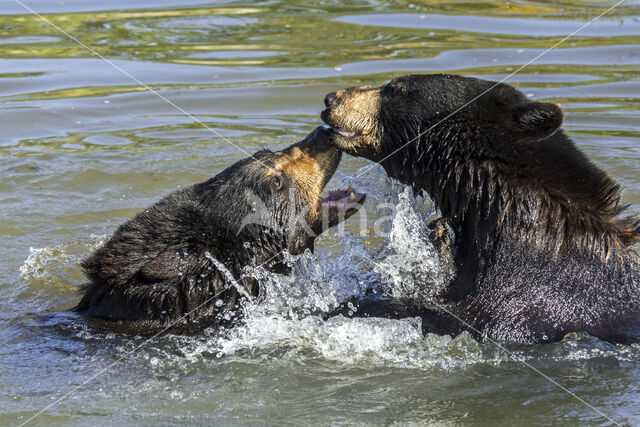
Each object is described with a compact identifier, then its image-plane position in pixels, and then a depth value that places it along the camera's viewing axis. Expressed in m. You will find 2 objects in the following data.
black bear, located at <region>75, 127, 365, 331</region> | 11.78
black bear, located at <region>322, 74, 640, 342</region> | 11.17
